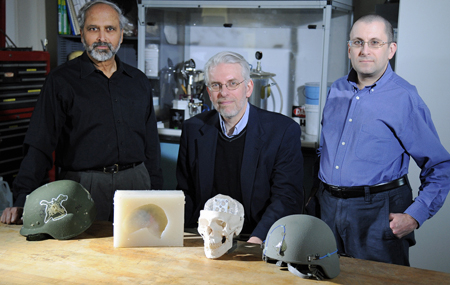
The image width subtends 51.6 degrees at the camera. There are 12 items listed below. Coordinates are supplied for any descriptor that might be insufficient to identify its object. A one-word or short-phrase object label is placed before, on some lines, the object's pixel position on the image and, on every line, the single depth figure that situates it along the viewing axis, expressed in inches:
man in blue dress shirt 76.1
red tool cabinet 138.0
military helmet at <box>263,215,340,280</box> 55.3
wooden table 54.5
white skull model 60.2
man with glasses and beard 80.7
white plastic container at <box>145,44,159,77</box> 153.9
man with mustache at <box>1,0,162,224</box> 87.6
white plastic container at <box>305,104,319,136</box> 138.2
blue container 140.0
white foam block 62.8
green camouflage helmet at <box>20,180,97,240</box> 64.9
